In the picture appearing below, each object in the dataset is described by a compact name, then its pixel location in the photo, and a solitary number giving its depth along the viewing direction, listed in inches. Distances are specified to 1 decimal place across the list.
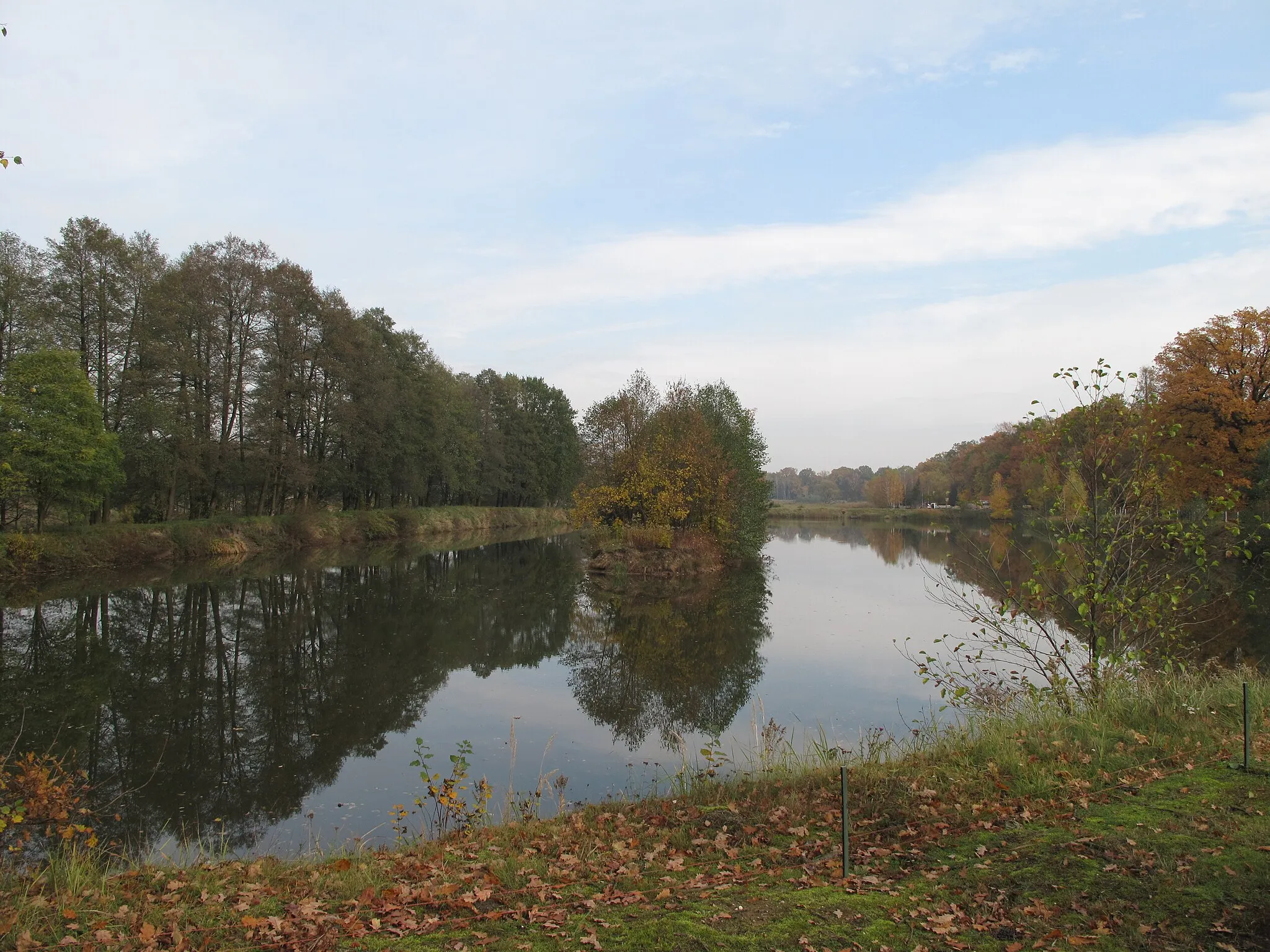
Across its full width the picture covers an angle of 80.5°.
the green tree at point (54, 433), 919.7
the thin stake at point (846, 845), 181.2
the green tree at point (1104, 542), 336.2
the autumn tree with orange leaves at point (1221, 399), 1096.8
